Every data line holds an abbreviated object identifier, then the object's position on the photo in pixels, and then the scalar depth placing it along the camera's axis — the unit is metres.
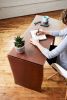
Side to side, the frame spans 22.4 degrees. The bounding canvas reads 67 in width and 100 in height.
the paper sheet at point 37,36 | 2.11
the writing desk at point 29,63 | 1.89
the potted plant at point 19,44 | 1.90
